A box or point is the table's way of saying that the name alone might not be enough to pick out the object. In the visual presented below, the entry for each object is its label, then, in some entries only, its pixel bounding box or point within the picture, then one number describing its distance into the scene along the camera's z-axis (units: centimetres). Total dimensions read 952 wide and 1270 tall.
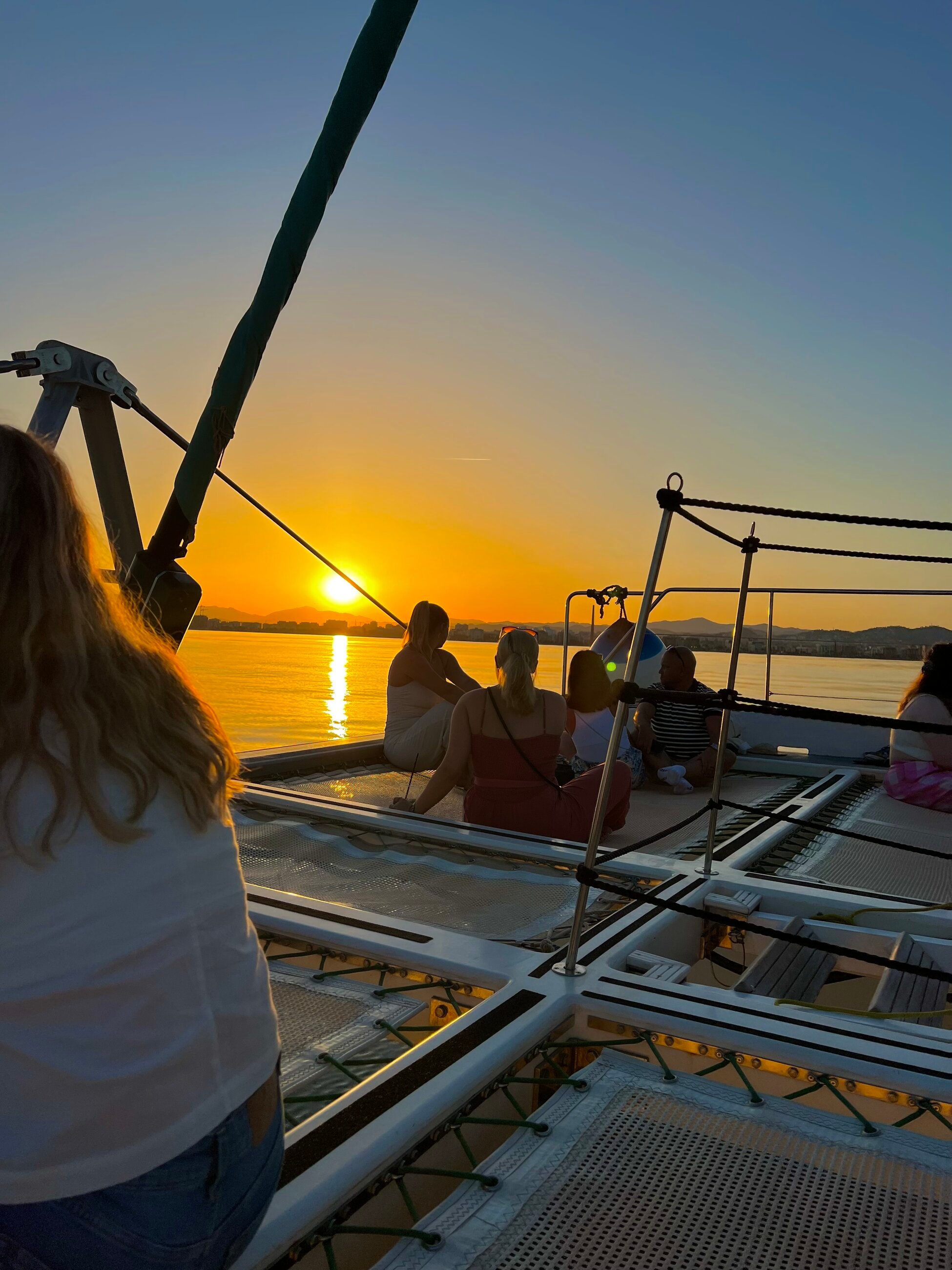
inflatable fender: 517
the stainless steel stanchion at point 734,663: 227
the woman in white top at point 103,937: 71
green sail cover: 124
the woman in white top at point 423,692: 417
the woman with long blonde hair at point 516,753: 294
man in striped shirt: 425
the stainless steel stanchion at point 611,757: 163
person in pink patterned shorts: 356
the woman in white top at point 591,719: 419
